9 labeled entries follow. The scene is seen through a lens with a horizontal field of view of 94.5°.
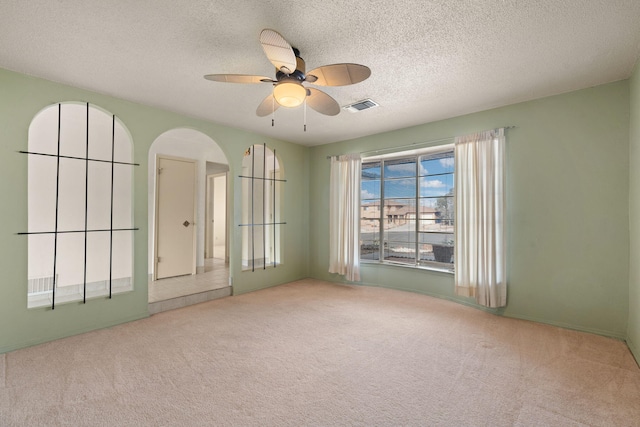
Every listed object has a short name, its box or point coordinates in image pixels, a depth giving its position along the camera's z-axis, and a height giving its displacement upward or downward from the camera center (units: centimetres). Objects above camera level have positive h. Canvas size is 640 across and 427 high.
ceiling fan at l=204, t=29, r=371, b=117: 183 +103
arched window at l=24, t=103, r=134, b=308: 374 +17
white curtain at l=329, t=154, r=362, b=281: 494 +4
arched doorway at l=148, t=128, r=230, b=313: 504 +8
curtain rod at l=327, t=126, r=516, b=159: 416 +110
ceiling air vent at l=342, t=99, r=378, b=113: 346 +136
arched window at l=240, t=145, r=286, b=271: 539 +14
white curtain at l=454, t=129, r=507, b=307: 352 +1
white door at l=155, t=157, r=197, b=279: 513 +1
